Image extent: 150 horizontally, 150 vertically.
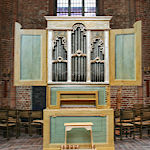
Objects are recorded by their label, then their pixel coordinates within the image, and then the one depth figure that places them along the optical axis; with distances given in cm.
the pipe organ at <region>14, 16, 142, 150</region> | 764
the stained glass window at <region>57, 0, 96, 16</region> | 1295
